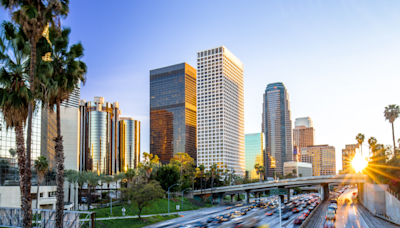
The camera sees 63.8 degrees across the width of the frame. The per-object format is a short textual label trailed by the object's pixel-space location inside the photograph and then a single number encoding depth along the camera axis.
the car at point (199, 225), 62.56
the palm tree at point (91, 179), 98.35
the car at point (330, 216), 69.25
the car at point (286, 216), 76.41
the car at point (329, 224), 60.07
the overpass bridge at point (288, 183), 110.31
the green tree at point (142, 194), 71.62
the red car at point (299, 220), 65.38
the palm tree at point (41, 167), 61.90
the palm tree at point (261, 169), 187.76
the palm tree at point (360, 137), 137.79
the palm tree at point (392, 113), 105.50
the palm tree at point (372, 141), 126.90
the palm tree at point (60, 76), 23.05
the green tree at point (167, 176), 109.06
